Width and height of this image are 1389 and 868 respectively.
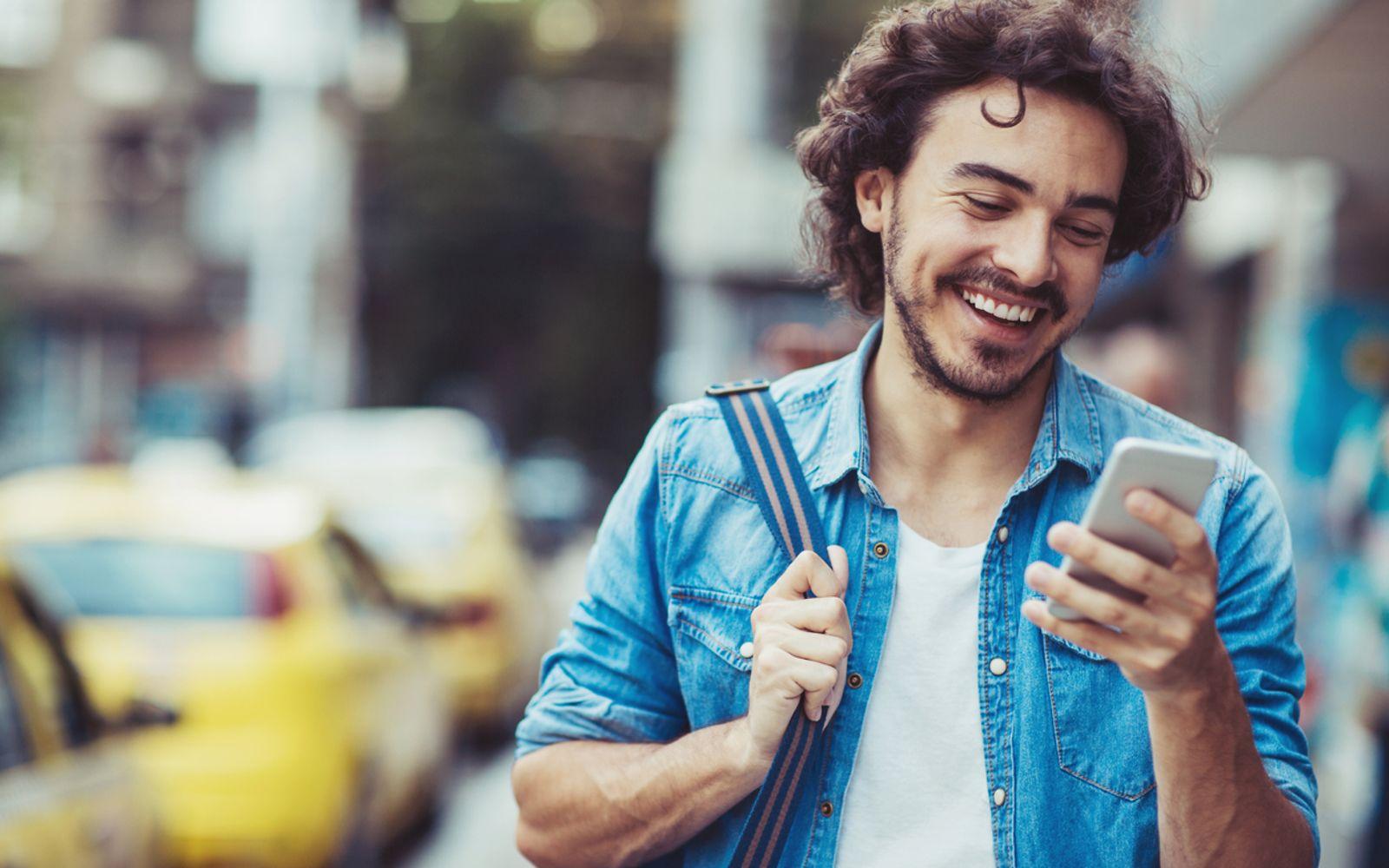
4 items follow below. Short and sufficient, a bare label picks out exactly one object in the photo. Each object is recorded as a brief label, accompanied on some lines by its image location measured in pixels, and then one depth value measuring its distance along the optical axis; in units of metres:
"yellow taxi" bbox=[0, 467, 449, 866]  5.56
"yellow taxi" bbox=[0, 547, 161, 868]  3.71
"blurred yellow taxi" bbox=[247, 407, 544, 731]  9.45
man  2.04
